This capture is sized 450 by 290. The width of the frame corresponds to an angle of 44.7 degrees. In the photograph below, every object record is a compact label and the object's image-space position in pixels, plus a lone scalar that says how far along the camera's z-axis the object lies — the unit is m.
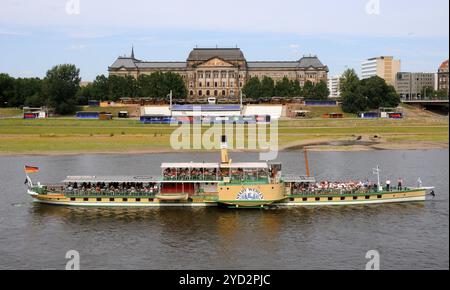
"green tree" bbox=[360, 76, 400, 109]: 168.50
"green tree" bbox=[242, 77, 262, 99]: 193.70
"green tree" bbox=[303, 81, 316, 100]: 190.50
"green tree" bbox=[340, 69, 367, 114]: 166.30
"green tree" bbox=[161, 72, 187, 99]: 193.00
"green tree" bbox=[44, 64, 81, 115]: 166.12
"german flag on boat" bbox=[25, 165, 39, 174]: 54.64
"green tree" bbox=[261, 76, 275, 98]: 192.85
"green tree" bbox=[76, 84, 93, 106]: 181.38
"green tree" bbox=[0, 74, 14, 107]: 182.88
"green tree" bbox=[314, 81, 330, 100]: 190.25
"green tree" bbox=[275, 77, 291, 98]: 193.88
